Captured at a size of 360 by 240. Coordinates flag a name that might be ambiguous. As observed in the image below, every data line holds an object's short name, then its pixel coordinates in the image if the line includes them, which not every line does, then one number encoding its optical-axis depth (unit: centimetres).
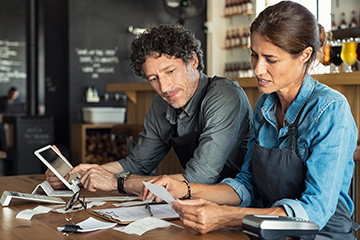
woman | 132
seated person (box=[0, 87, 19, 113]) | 993
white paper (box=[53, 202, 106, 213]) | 159
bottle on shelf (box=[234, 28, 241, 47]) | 677
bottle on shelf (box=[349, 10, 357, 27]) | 544
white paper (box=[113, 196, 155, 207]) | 167
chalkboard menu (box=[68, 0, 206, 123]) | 642
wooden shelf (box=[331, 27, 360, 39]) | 353
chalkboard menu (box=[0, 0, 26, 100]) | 1068
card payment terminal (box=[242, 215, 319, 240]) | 102
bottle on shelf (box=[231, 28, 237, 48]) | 686
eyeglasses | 162
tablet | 172
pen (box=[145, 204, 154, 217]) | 156
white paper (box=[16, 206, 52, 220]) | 151
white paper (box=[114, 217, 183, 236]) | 132
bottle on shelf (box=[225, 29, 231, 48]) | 697
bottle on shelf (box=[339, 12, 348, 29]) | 544
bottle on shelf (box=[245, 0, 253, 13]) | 654
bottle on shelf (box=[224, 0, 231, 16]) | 695
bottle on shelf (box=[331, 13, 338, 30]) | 564
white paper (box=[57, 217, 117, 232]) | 134
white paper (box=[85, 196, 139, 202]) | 176
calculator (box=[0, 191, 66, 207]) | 167
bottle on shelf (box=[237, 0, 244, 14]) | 672
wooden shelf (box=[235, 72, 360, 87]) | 251
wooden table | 127
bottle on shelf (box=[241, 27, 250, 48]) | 664
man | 184
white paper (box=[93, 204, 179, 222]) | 147
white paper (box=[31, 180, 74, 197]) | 188
